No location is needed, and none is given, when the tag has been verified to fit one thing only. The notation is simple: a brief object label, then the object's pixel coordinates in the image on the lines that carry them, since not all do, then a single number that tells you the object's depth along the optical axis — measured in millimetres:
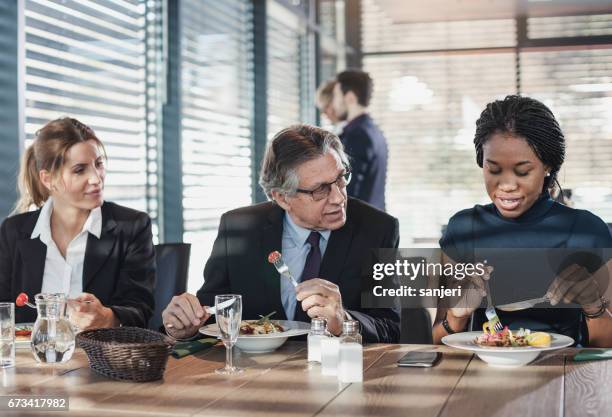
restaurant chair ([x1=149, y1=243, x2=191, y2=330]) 2580
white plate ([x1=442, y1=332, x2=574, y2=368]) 1647
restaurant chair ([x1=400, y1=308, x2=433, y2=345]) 2250
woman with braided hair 2137
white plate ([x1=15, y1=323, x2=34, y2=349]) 1952
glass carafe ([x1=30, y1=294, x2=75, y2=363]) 1754
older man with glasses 2254
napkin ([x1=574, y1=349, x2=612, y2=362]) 1719
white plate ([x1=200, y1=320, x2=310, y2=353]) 1862
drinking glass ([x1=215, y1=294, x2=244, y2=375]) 1657
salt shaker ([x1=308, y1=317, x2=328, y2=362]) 1763
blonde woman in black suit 2518
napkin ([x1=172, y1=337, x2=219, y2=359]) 1860
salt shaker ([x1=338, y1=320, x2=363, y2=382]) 1571
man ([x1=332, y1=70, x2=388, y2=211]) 4898
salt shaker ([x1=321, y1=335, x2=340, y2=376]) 1638
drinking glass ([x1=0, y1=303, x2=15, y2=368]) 1764
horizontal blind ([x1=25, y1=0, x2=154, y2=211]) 3137
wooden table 1377
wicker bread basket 1583
